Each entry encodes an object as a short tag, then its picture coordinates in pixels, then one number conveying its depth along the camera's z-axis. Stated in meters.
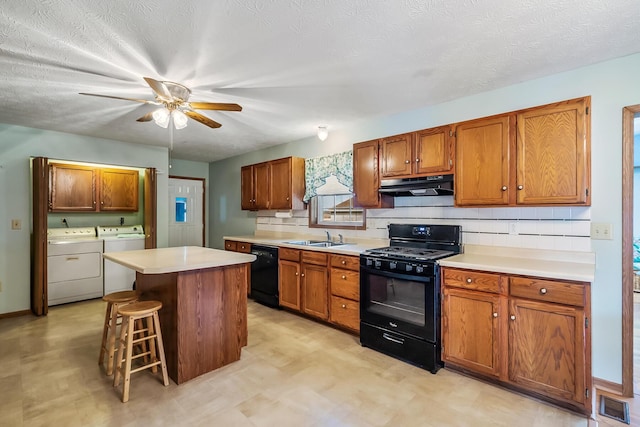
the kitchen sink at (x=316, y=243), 3.85
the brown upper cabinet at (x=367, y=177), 3.33
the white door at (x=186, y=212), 6.01
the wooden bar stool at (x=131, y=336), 2.10
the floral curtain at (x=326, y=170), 3.81
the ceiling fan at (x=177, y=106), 2.41
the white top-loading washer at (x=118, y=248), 4.48
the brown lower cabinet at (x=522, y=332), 1.93
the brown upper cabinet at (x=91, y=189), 4.31
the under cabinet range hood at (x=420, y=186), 2.77
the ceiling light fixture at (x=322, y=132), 3.87
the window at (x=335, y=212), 3.94
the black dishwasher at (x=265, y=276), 3.94
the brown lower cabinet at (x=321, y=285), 3.12
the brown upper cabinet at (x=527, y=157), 2.17
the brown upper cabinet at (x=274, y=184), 4.32
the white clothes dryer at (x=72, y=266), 4.07
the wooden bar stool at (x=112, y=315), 2.35
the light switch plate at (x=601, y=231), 2.22
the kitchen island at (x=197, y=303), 2.28
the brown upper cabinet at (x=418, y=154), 2.80
